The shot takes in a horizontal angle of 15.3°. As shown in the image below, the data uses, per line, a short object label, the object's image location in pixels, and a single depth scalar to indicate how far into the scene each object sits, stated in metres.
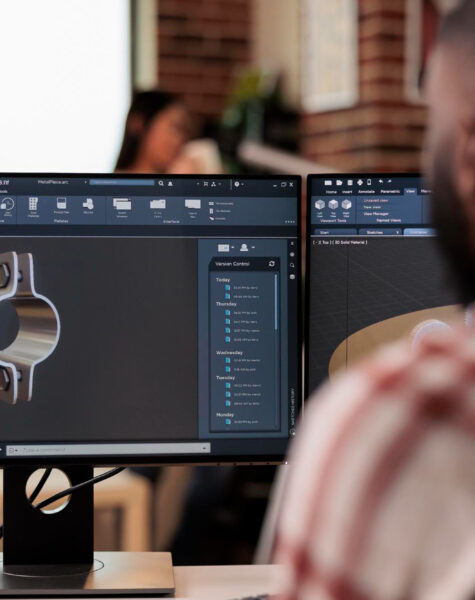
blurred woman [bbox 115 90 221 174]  4.09
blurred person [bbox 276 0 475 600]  1.14
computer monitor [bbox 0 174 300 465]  1.83
